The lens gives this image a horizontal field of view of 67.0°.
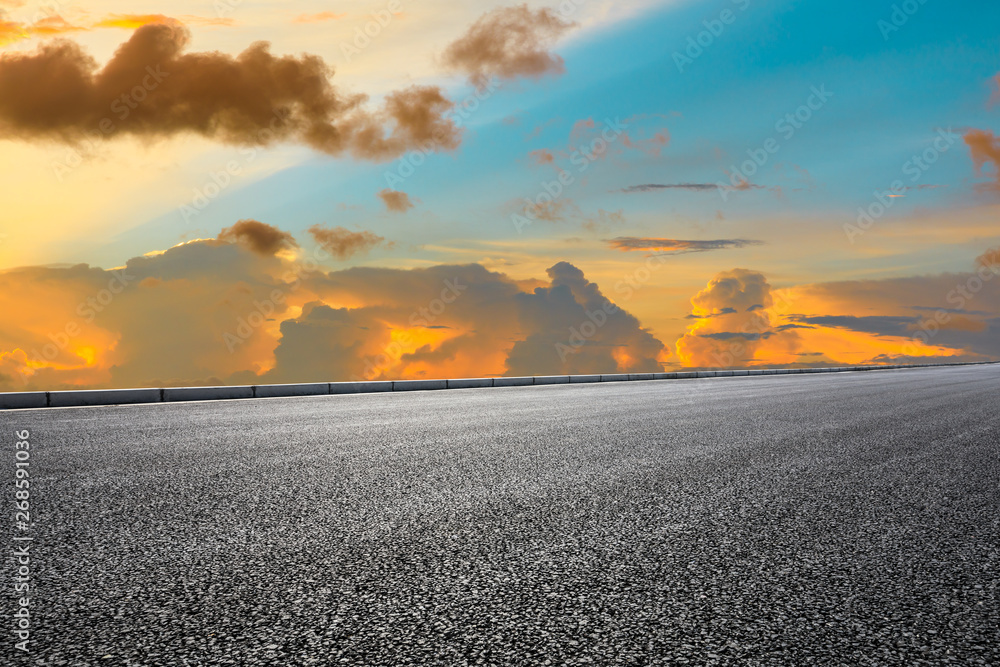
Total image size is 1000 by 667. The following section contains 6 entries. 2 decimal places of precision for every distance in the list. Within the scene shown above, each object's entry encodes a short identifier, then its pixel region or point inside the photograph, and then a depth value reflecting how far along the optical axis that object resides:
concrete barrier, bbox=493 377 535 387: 26.11
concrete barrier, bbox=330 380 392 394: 21.36
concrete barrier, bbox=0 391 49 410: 15.35
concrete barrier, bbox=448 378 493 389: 24.59
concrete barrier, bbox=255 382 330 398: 19.59
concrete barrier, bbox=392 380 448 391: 22.92
